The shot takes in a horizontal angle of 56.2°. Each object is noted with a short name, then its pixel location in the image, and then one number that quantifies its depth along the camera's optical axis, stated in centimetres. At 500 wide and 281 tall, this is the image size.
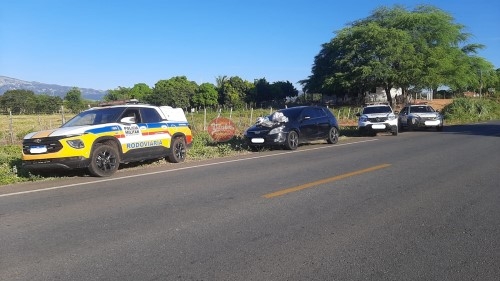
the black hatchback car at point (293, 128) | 1606
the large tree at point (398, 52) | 5088
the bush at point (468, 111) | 3628
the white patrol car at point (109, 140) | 1005
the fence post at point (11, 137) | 1880
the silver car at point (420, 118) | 2488
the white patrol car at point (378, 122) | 2211
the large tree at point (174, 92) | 9662
